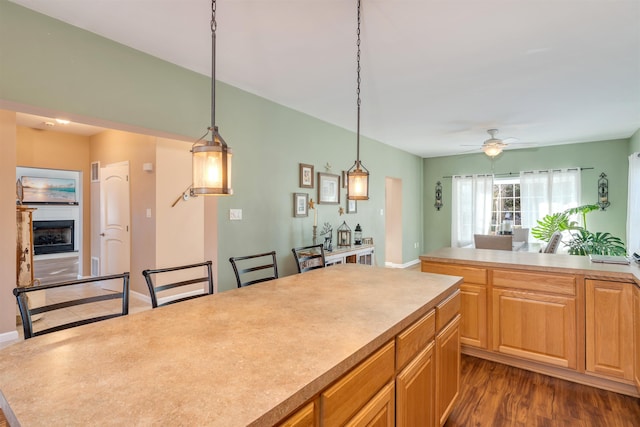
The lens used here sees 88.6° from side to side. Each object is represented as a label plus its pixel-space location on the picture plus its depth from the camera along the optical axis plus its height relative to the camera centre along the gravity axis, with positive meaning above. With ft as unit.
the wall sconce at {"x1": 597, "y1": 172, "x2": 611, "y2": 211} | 18.54 +1.03
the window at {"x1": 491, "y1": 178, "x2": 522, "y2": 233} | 21.72 +0.54
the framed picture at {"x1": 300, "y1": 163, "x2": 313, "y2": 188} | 13.64 +1.54
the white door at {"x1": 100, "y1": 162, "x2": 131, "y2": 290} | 15.33 -0.32
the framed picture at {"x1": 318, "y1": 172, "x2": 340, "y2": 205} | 14.74 +1.09
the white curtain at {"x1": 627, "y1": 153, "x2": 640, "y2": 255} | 15.14 +0.19
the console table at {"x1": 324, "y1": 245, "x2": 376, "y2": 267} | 13.20 -1.89
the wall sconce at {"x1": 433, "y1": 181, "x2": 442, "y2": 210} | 24.53 +1.21
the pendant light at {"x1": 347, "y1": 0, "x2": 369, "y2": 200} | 6.97 +0.59
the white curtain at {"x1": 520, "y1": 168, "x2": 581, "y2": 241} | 19.40 +1.10
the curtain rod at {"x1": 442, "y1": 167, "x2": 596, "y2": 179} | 19.81 +2.47
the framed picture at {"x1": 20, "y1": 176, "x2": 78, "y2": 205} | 24.82 +1.85
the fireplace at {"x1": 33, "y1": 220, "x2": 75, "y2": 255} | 27.30 -1.97
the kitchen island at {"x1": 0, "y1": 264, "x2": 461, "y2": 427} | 2.39 -1.39
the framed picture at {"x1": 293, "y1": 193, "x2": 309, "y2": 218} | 13.29 +0.30
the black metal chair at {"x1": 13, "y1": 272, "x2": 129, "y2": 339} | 3.70 -1.16
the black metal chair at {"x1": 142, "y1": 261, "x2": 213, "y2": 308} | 5.08 -1.20
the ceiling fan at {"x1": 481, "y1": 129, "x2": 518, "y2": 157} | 15.51 +3.08
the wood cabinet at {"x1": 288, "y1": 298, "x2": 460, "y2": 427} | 3.14 -2.13
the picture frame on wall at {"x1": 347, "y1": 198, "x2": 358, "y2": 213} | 16.69 +0.27
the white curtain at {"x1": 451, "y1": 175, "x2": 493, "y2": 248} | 22.26 +0.28
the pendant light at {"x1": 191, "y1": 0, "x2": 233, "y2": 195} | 4.44 +0.62
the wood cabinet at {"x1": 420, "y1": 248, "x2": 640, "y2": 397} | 7.46 -2.58
